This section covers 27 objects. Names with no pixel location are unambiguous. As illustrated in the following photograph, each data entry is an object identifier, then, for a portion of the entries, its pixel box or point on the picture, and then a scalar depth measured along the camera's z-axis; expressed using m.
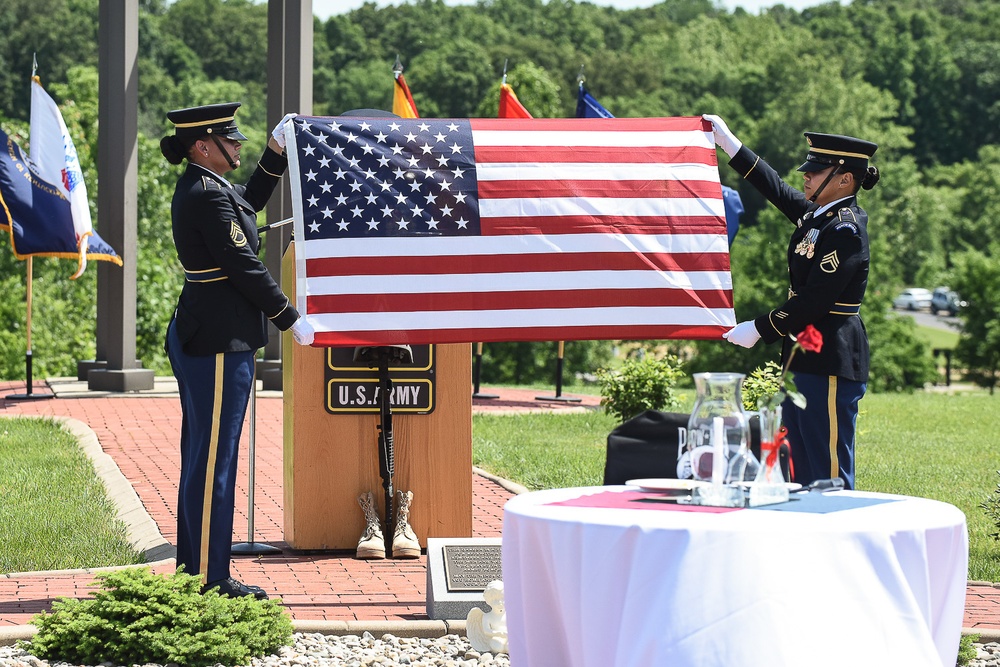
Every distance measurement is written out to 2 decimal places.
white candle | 7.78
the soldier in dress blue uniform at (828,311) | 11.05
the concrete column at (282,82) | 29.86
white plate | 8.27
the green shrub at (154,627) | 10.09
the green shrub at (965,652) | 10.37
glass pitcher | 7.78
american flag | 12.29
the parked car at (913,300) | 148.83
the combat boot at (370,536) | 14.08
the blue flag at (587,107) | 31.96
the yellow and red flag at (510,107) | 29.69
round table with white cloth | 6.97
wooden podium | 14.35
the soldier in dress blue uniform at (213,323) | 11.58
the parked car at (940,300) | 141.20
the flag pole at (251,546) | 14.36
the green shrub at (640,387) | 26.61
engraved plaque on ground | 11.75
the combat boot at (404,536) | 14.21
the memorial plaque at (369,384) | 14.36
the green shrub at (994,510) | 15.74
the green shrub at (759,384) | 18.54
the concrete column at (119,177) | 30.52
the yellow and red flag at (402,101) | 22.65
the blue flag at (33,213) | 28.80
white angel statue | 10.20
